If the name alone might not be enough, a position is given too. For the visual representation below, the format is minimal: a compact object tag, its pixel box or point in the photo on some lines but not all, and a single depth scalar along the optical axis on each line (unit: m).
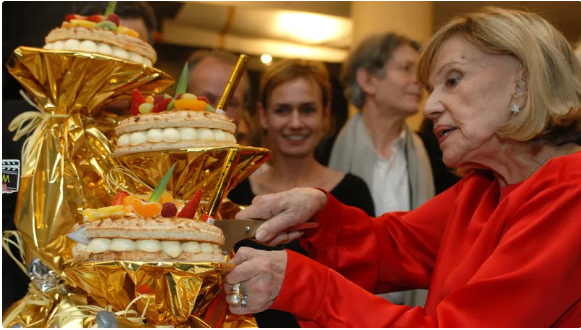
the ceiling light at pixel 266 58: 3.29
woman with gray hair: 2.89
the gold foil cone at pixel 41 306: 1.39
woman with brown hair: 2.48
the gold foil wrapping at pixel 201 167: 1.30
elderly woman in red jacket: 1.23
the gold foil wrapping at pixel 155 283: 1.07
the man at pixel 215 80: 2.45
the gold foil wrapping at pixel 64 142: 1.39
